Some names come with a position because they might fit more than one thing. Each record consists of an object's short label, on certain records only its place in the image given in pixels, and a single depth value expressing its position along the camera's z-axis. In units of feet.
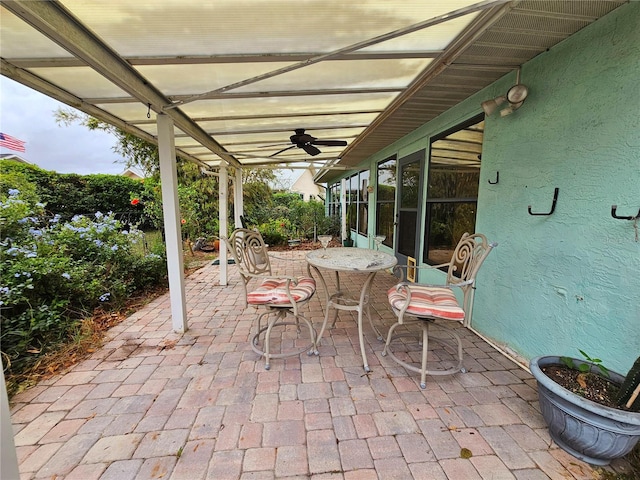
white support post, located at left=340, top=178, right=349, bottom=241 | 27.14
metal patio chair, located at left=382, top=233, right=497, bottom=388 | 5.81
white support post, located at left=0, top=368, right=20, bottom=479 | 3.02
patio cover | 4.25
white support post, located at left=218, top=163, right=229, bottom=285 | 13.59
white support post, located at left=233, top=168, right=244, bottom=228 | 16.91
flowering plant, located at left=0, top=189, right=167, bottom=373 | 6.98
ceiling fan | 10.69
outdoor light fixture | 6.35
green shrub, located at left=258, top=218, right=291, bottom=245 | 26.53
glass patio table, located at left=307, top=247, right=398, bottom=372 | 6.59
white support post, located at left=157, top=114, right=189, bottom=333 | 7.84
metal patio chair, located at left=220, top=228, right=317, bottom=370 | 6.62
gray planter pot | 3.80
